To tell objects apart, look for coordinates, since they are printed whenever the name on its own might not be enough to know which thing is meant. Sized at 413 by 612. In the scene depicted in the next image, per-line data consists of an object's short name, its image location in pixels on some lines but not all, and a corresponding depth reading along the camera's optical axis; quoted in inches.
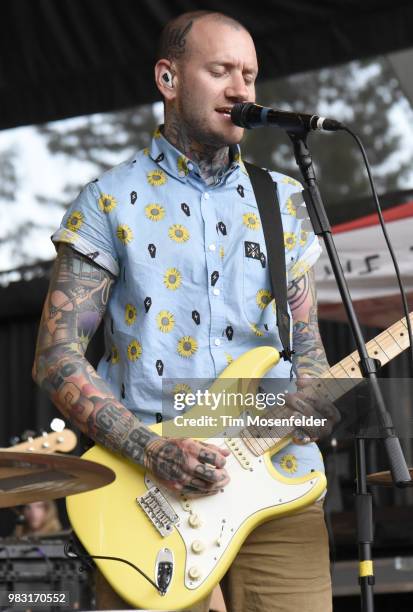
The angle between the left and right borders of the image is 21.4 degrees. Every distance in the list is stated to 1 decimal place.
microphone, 91.8
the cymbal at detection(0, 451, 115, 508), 78.5
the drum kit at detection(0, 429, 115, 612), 78.6
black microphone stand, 85.3
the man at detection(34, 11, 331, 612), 98.9
